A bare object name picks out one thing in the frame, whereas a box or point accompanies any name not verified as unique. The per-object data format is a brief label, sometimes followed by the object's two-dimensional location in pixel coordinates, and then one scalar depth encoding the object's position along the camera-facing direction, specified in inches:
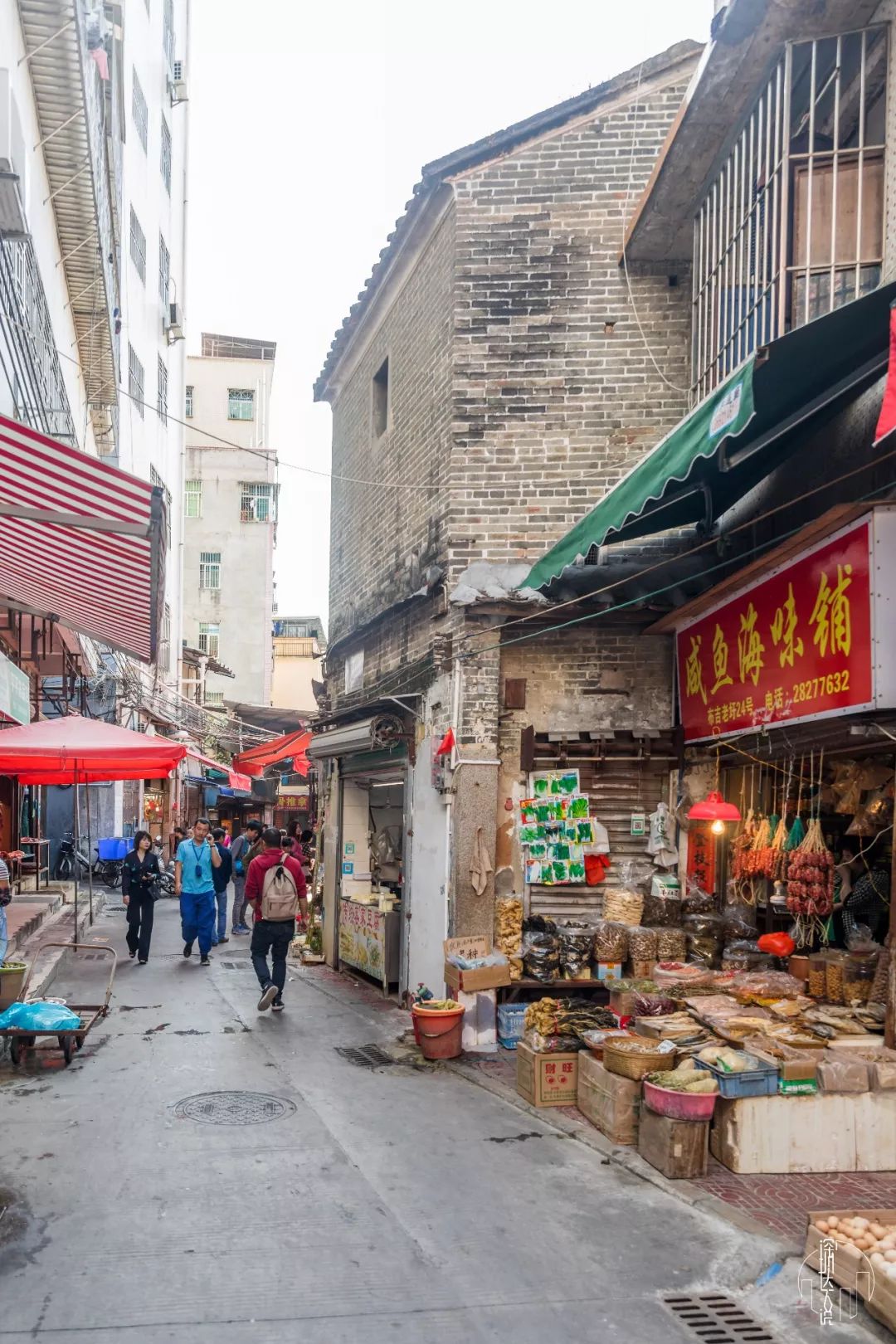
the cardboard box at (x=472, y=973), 363.6
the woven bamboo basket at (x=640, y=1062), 275.3
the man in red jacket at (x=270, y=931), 437.7
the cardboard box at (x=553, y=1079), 309.3
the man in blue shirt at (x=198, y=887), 572.7
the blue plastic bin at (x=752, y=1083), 257.0
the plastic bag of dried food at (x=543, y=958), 376.8
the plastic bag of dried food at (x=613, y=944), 371.6
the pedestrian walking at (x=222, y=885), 673.6
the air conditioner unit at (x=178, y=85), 1294.3
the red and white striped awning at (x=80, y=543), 224.8
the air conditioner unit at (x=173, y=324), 1266.0
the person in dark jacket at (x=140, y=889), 553.6
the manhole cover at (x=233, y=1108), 290.8
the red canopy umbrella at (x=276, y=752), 762.8
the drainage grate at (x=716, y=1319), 179.2
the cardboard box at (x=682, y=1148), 252.2
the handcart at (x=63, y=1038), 327.6
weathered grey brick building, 400.8
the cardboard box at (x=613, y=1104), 277.0
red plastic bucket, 359.6
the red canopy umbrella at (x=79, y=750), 424.2
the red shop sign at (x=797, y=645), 253.6
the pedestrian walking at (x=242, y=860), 732.0
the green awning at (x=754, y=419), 218.7
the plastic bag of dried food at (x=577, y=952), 377.4
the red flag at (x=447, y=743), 399.5
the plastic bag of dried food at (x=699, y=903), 378.9
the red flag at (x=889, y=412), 177.0
